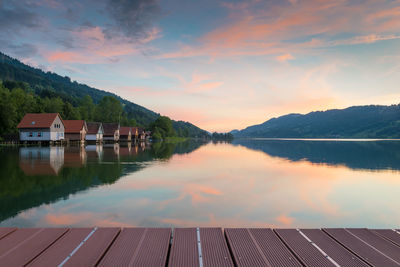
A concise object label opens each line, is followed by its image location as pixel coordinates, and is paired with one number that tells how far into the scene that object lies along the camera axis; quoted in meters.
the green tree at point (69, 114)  99.53
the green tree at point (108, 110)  126.00
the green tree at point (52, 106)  94.56
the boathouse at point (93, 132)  87.69
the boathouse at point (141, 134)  129.29
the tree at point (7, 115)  69.88
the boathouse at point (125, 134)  112.22
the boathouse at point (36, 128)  68.06
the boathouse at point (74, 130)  80.50
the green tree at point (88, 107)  118.43
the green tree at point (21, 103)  79.01
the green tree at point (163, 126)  147.12
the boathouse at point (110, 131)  99.50
